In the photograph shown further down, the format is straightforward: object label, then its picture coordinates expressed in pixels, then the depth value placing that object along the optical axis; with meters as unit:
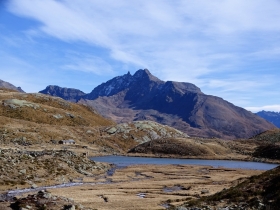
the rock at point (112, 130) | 193.55
